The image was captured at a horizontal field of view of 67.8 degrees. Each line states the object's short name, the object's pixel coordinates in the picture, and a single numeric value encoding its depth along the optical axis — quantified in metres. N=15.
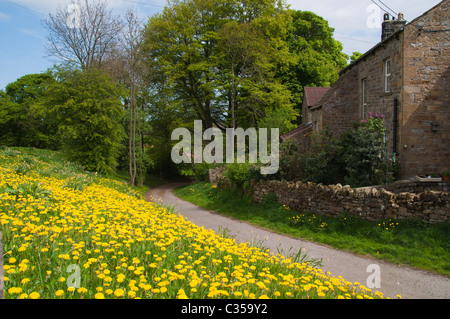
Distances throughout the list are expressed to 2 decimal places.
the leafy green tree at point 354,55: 45.56
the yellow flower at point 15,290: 3.23
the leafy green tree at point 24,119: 40.53
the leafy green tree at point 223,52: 28.48
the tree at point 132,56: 25.61
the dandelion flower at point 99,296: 3.34
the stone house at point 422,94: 14.52
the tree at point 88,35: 32.16
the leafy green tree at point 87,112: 23.38
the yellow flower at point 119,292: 3.33
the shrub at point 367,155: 14.15
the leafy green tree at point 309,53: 33.78
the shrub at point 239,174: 19.93
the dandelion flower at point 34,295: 3.20
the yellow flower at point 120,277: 3.59
